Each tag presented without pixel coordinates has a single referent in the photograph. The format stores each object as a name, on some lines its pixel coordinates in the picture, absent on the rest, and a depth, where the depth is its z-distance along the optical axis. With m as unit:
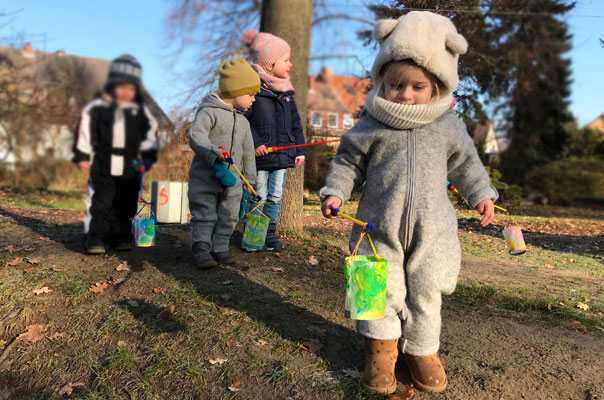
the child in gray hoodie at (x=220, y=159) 3.74
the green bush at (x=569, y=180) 19.12
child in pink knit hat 4.40
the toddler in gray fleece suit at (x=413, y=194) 2.27
